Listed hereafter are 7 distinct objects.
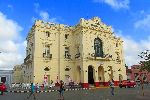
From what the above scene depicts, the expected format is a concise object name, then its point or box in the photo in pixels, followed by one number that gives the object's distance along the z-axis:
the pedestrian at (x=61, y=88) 10.76
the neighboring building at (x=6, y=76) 28.25
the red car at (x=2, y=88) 14.71
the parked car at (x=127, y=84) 19.91
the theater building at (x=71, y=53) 20.12
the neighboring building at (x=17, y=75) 30.15
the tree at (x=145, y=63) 7.70
